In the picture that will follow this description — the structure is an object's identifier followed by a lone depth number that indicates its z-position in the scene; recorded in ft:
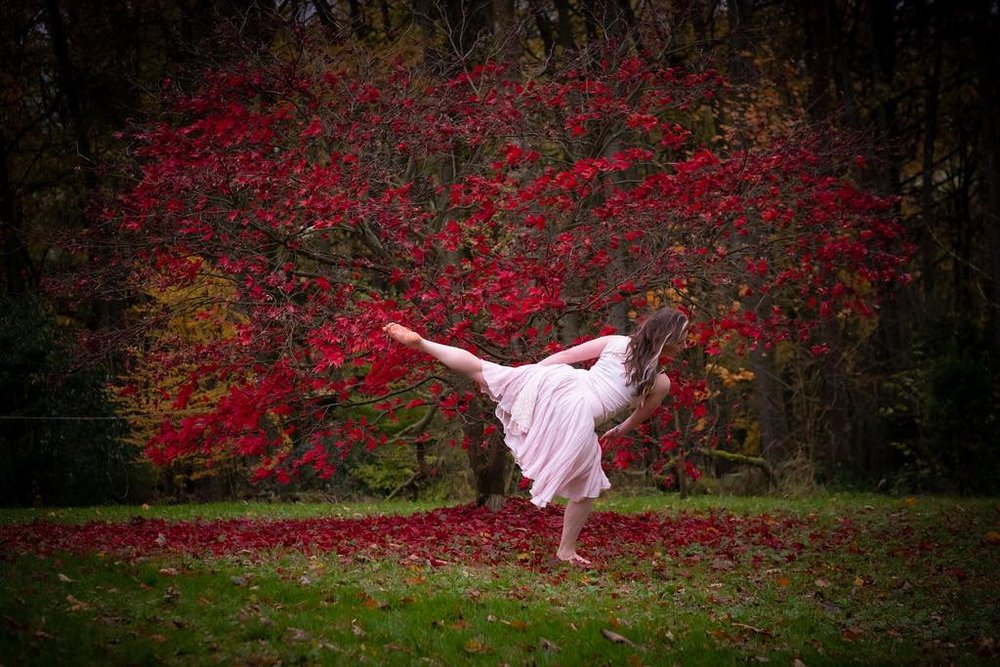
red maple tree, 27.96
